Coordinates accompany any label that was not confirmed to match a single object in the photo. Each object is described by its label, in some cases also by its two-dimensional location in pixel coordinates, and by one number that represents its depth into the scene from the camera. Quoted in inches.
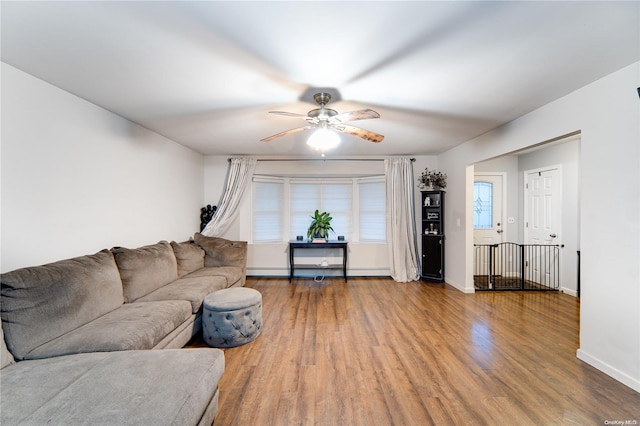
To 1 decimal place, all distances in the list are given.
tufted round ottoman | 106.6
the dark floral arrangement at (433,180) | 199.2
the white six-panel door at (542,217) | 185.3
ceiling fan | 94.7
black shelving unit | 199.9
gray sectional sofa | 49.3
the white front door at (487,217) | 218.5
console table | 204.5
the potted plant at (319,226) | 214.1
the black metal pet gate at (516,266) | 184.7
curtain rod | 210.7
